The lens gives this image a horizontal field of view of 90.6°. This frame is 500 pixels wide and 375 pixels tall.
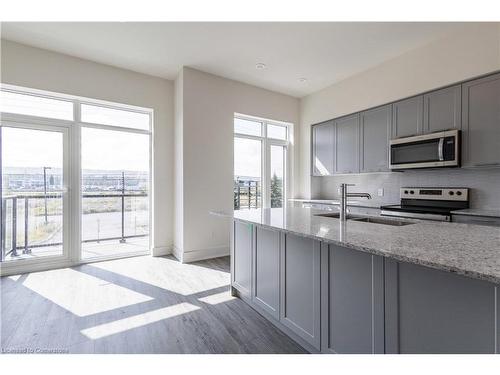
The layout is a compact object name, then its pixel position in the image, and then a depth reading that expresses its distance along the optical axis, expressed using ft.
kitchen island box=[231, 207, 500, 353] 3.09
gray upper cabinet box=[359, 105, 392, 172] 11.68
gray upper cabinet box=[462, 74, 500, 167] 8.36
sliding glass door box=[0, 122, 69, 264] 10.30
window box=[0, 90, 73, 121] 10.19
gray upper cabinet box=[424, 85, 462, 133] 9.27
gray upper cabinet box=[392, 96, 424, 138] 10.43
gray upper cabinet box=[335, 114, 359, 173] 13.07
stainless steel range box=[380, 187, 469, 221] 9.50
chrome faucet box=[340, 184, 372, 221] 6.42
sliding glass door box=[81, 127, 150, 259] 12.00
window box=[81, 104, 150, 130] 11.94
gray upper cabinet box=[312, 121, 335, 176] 14.52
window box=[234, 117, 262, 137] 14.74
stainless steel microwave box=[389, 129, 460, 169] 9.18
